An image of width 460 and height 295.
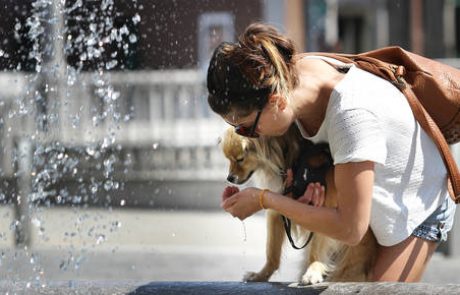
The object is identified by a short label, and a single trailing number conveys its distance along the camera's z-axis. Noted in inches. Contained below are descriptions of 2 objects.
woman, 243.1
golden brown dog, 286.5
